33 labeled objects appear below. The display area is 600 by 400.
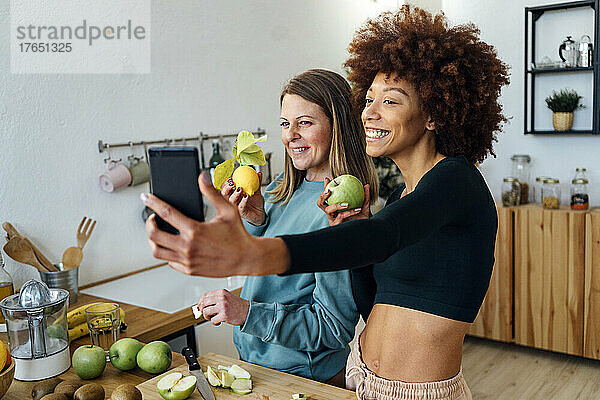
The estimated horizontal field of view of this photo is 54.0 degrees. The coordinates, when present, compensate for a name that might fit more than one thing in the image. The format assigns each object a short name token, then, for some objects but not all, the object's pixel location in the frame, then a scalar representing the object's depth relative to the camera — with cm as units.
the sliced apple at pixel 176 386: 124
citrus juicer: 145
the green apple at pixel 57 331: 150
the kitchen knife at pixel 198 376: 125
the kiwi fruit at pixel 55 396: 125
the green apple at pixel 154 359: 142
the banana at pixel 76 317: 176
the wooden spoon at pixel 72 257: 221
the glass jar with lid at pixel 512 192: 350
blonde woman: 135
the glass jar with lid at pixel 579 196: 330
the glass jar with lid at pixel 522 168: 365
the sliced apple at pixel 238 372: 132
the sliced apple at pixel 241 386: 128
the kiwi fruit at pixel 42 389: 133
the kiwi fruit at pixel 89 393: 125
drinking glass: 161
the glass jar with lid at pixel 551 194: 335
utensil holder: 204
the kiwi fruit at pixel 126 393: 118
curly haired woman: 110
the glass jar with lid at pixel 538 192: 362
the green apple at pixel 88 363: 142
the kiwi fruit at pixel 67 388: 128
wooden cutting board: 127
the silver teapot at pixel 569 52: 339
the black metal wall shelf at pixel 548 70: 331
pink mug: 236
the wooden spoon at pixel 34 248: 206
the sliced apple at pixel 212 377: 131
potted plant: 343
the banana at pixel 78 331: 173
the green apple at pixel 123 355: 146
